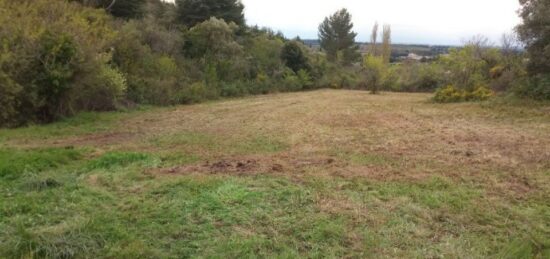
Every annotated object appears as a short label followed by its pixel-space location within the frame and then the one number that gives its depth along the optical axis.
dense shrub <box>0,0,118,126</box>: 9.24
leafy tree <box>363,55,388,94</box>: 22.95
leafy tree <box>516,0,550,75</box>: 12.54
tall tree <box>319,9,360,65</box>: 36.16
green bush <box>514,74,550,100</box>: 12.64
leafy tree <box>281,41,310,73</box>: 26.44
